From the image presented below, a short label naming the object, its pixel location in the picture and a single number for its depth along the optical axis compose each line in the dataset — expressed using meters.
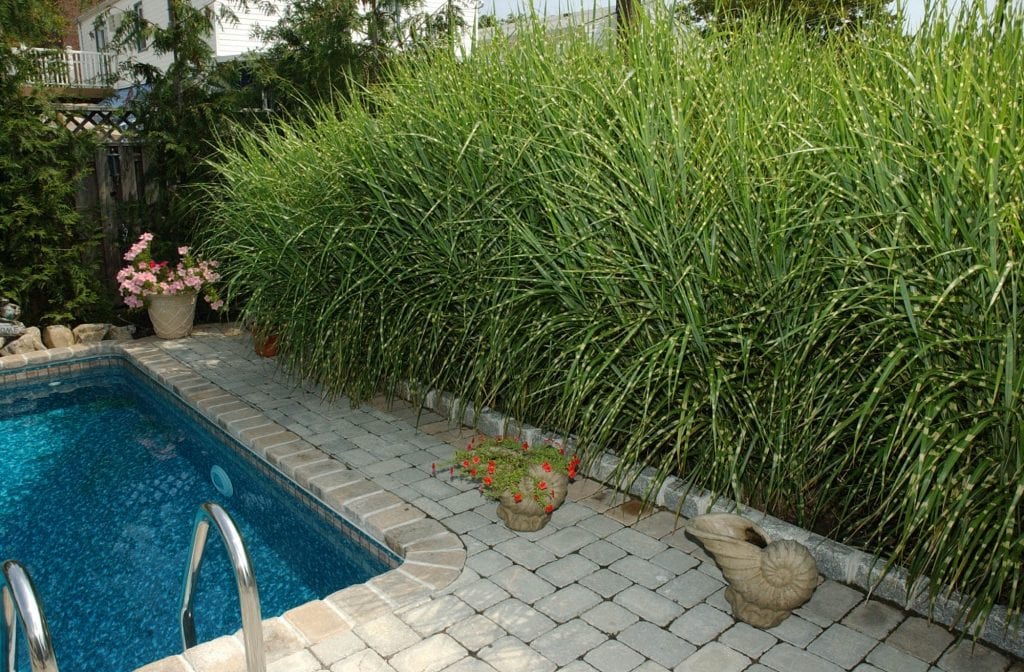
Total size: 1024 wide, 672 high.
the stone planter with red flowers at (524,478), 3.42
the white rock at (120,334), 7.61
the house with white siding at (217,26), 11.88
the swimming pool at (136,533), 3.58
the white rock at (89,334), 7.49
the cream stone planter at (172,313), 7.45
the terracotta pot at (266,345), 6.55
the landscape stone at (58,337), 7.38
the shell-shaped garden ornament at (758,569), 2.66
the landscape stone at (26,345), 7.16
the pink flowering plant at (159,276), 7.35
